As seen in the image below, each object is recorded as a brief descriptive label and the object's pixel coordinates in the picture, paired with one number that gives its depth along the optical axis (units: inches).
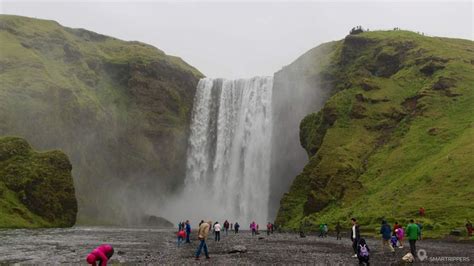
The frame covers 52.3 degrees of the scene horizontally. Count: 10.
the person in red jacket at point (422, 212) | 1831.9
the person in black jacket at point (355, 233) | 1070.4
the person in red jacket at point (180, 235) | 1535.8
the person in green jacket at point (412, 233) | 1047.6
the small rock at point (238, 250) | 1292.4
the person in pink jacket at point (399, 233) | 1349.9
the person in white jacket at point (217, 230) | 1769.2
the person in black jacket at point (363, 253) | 820.0
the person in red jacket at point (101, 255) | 528.7
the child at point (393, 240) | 1288.1
